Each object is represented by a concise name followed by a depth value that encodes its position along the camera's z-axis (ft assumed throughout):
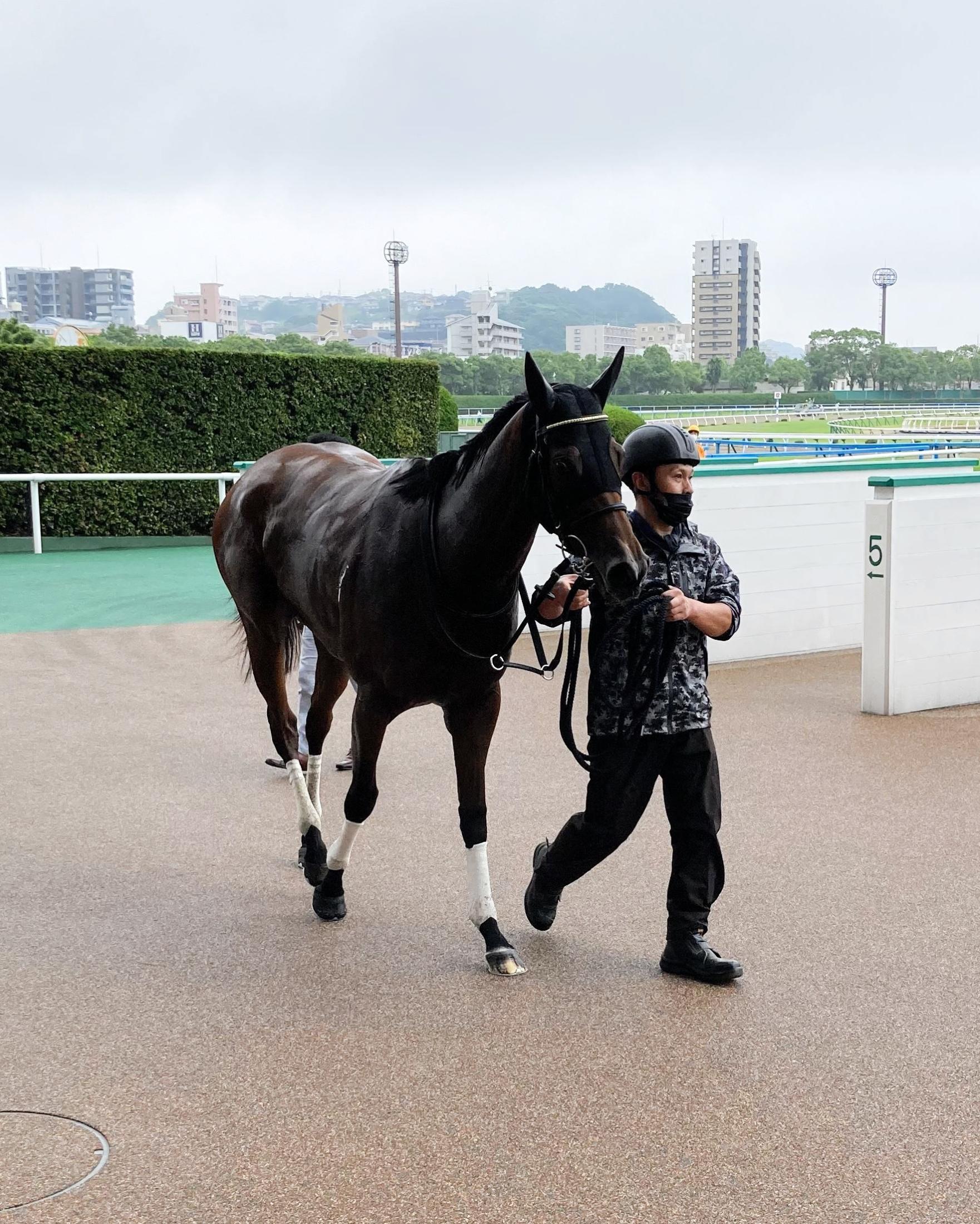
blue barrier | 55.11
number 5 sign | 24.62
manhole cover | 9.12
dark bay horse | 11.15
